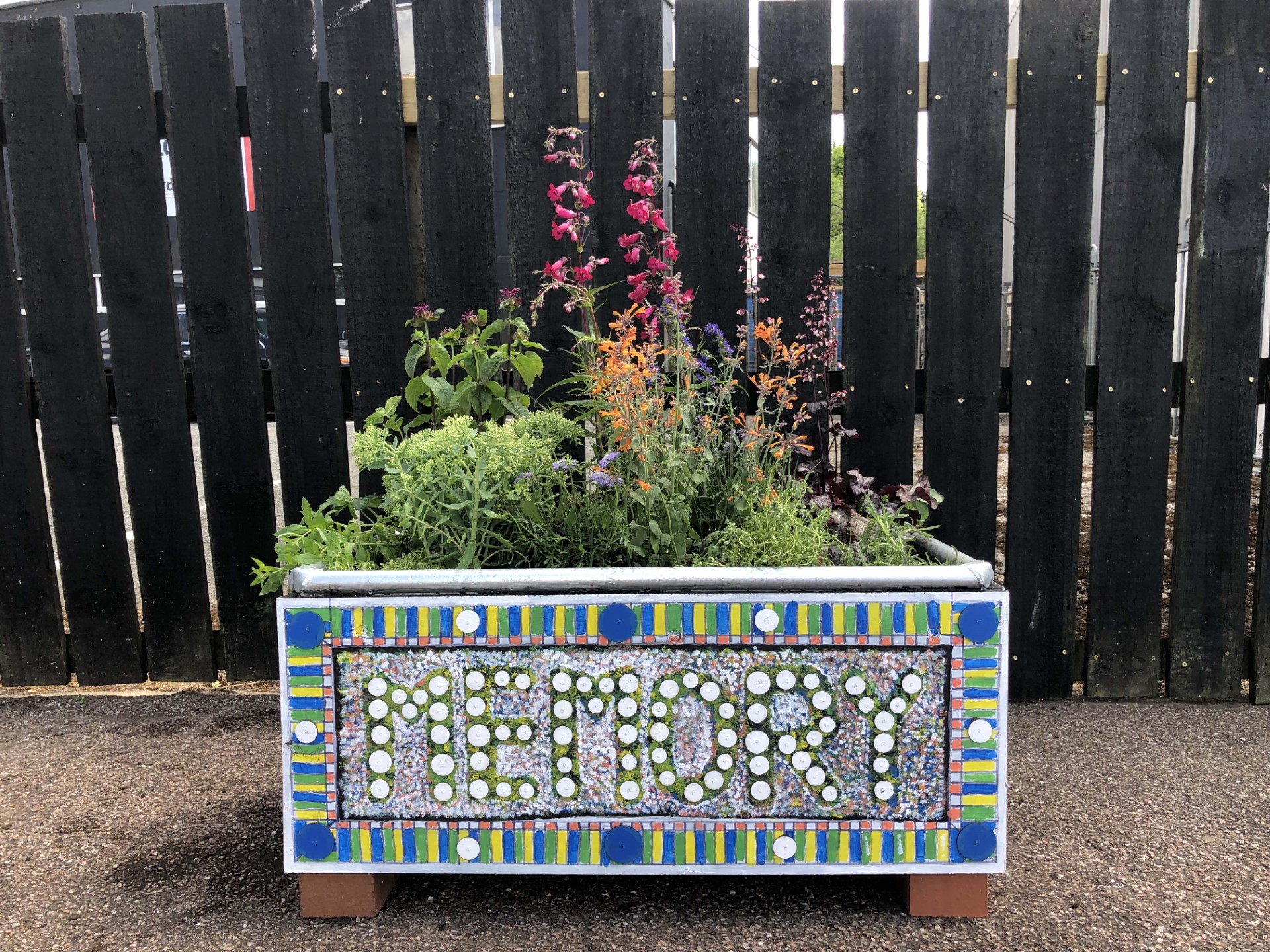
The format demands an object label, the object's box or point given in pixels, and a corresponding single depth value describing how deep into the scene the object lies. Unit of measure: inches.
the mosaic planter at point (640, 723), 71.1
